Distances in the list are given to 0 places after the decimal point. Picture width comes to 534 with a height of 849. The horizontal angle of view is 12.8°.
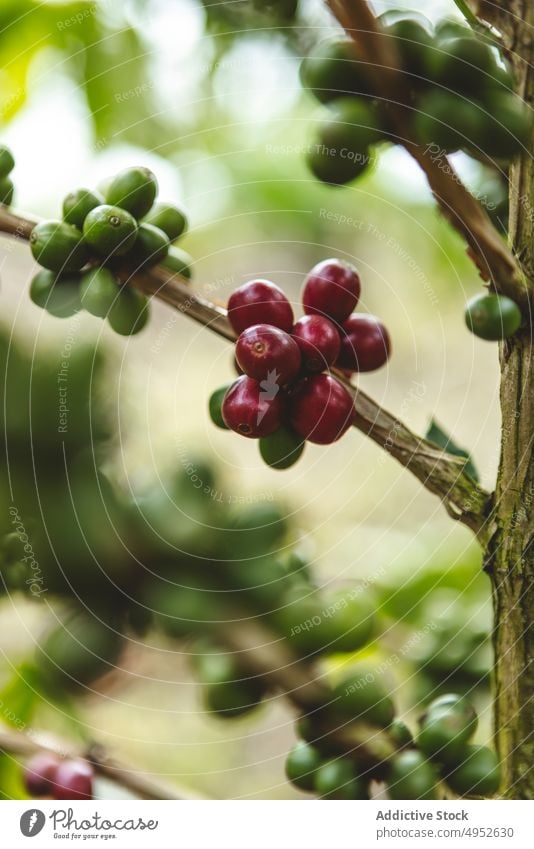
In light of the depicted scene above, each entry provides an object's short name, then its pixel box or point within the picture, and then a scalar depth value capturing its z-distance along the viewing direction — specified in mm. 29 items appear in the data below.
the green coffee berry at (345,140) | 524
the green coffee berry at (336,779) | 549
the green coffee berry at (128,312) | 531
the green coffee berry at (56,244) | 520
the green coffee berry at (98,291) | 523
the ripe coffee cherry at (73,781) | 567
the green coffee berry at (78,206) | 525
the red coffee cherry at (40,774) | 573
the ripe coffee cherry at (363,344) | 532
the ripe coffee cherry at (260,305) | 517
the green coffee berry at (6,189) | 532
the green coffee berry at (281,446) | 520
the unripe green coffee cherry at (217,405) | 532
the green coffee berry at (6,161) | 529
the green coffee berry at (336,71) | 523
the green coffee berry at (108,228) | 516
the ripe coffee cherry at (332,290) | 526
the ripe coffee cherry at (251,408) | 509
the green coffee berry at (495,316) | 526
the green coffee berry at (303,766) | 553
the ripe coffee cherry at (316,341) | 514
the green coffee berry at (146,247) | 527
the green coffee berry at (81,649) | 579
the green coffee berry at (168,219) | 535
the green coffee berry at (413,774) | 547
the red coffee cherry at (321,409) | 513
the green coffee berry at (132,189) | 524
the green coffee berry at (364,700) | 551
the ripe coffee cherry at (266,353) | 505
